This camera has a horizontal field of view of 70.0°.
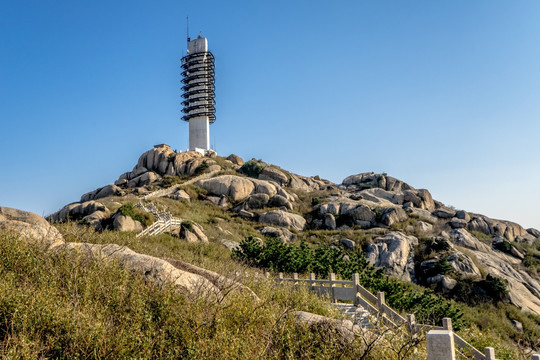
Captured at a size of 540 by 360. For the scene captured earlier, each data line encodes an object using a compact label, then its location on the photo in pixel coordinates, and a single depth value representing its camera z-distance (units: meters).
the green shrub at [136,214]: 30.84
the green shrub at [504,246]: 43.77
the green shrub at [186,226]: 30.02
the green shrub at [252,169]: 64.44
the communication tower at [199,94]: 75.56
